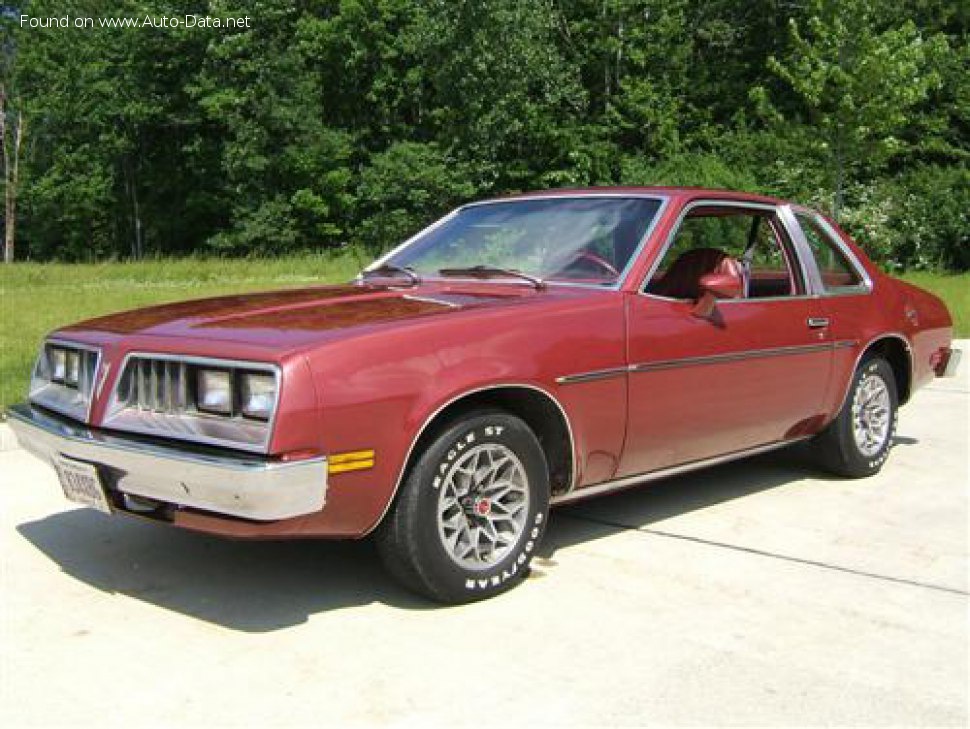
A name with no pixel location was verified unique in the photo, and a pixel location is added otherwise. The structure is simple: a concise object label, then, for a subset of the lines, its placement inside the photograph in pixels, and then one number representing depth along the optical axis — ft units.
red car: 11.61
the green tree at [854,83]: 81.00
